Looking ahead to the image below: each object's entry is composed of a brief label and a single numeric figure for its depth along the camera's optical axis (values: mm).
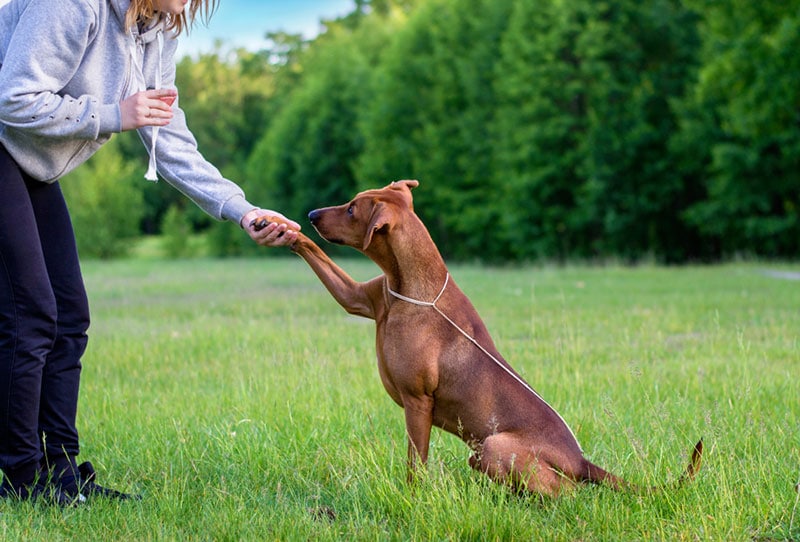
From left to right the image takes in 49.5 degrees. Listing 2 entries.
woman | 3631
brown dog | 3850
